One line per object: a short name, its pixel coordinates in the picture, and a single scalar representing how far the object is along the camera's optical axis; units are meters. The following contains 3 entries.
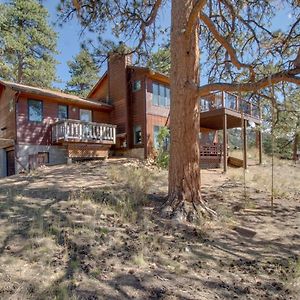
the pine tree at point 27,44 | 16.19
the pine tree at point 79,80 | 24.03
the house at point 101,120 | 11.70
